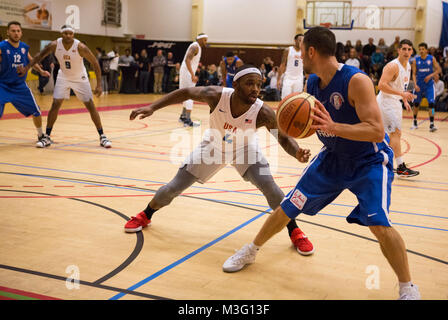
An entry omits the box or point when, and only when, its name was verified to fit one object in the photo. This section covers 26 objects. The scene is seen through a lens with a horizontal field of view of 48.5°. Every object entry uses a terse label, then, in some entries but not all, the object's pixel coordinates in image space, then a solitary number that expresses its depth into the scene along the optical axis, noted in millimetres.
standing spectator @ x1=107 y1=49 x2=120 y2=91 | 23062
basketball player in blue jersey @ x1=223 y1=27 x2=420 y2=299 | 3002
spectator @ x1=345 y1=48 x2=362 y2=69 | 19398
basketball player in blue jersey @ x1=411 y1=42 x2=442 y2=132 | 12789
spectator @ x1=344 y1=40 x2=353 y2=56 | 20425
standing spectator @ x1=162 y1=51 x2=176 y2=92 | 24003
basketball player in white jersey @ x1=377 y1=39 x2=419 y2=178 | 6941
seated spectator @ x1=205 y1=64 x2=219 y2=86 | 22578
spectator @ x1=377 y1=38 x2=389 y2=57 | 20766
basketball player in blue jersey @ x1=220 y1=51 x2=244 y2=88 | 13752
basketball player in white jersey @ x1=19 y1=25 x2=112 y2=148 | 8547
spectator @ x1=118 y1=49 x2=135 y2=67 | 23484
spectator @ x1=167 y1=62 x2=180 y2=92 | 24609
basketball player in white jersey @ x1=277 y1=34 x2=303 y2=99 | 11617
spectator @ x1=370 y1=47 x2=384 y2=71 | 19812
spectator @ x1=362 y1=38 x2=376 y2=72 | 20442
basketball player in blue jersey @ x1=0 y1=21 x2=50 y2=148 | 8469
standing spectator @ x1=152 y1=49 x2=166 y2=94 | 23688
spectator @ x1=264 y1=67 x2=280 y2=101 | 21162
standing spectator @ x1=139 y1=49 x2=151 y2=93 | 23859
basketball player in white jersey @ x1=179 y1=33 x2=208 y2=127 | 11516
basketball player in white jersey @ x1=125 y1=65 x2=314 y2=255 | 4055
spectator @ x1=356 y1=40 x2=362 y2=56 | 20766
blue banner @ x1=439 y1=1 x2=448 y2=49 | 21109
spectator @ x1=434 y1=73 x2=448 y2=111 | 17891
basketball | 3248
